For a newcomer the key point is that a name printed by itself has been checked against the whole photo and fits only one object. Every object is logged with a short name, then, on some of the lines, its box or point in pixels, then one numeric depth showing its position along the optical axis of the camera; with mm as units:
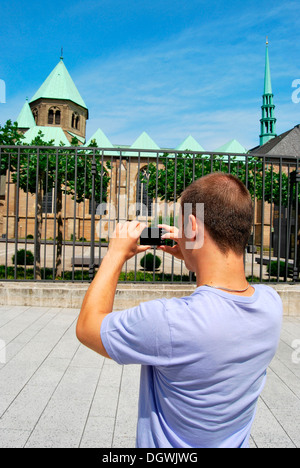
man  1021
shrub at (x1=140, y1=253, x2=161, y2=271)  14155
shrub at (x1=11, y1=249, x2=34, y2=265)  13216
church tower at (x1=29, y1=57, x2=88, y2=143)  52906
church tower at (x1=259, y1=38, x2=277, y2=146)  66750
